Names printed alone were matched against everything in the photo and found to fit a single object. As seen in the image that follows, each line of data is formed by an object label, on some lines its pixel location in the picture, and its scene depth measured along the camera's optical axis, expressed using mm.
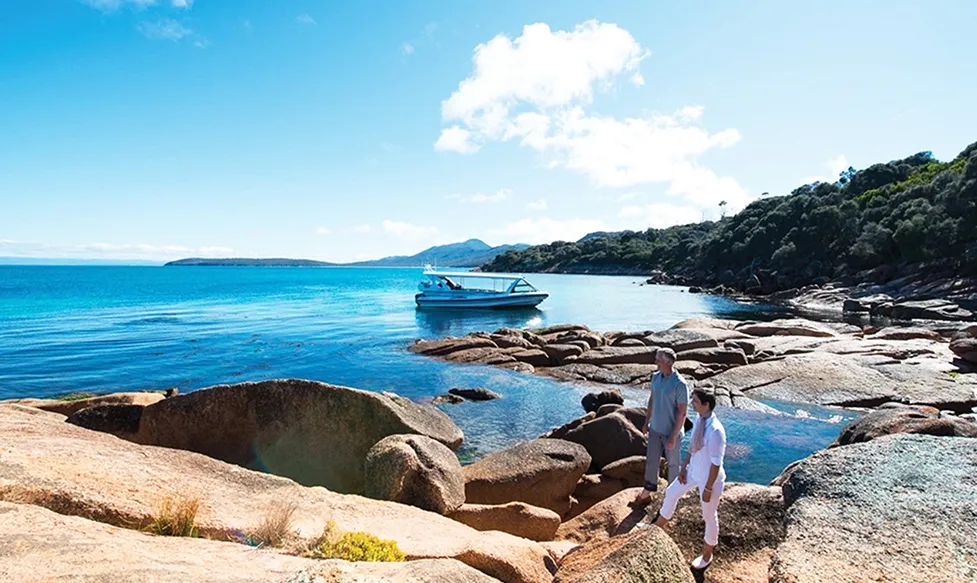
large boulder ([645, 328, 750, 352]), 24625
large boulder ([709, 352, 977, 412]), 16875
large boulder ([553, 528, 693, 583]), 3787
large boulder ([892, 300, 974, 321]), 39062
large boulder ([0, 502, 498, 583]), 3455
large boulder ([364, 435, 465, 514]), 7570
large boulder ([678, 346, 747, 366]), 22281
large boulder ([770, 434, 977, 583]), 4273
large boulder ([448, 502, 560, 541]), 7789
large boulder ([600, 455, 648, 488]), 10602
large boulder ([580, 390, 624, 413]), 17188
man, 8148
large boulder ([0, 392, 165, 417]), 11677
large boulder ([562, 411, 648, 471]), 11727
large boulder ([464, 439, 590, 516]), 9414
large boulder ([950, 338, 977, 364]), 19672
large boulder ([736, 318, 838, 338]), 28502
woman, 5988
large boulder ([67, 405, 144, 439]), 9711
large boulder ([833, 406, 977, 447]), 9055
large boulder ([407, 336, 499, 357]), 28984
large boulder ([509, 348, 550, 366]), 25422
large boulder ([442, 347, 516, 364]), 26188
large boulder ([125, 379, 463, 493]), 9445
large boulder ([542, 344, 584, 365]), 25511
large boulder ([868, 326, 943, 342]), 25416
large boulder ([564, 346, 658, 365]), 23906
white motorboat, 56094
